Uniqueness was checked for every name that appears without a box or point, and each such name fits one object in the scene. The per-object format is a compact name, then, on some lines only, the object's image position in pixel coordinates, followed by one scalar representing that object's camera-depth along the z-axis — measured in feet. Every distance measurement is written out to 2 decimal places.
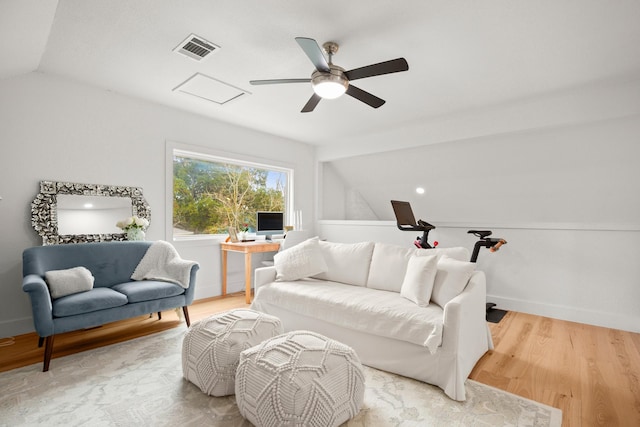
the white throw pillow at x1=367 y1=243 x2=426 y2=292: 9.14
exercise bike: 11.40
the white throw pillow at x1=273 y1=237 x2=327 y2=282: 10.36
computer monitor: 15.44
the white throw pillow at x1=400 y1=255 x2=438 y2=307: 7.79
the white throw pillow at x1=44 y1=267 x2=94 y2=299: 8.15
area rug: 5.70
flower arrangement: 11.04
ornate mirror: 9.86
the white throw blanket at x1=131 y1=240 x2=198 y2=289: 10.21
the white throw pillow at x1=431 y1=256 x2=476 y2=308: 7.64
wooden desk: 13.28
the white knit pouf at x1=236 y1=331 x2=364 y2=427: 4.98
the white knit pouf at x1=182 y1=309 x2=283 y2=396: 6.34
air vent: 7.82
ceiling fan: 6.70
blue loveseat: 7.52
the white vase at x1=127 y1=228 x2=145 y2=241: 11.18
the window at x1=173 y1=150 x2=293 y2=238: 13.84
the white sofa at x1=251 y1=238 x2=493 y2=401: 6.72
